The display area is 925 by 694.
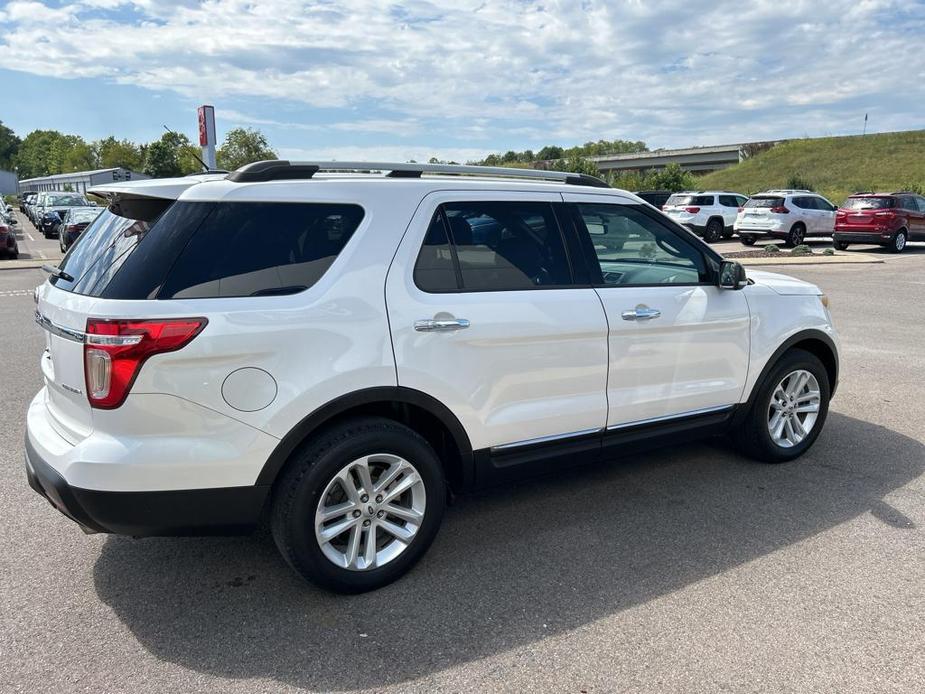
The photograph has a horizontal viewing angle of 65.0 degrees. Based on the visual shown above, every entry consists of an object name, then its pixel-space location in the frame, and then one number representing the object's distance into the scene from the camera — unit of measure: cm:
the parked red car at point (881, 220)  2106
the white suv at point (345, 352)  281
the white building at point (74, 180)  7472
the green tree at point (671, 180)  6638
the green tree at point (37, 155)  13512
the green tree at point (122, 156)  9731
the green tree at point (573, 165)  7056
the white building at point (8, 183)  13375
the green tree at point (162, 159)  7206
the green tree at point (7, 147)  17550
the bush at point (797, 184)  5524
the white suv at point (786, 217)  2248
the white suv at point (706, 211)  2494
